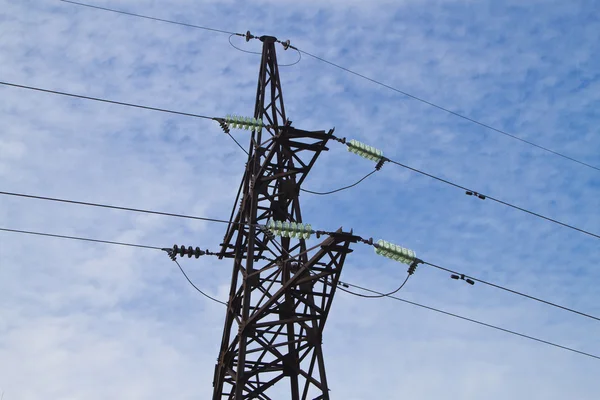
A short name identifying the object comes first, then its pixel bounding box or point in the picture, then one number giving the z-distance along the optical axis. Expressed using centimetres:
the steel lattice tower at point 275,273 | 2266
